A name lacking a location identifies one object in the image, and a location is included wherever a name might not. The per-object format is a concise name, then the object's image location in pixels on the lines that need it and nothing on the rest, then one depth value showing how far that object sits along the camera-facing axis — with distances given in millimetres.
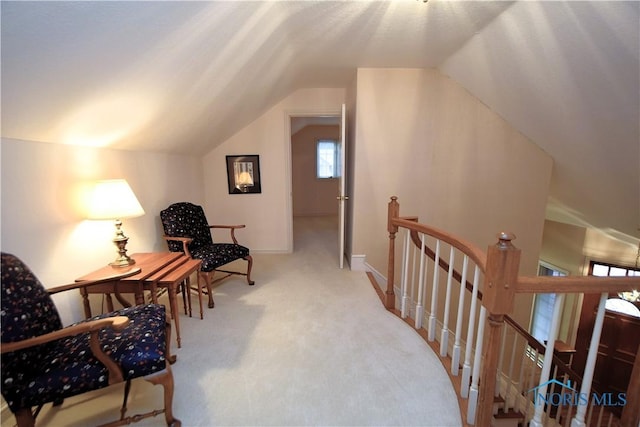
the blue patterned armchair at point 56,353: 1081
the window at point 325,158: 6949
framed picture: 3920
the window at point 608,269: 4070
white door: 3098
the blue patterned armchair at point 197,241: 2482
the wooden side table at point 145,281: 1729
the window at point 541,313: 5187
